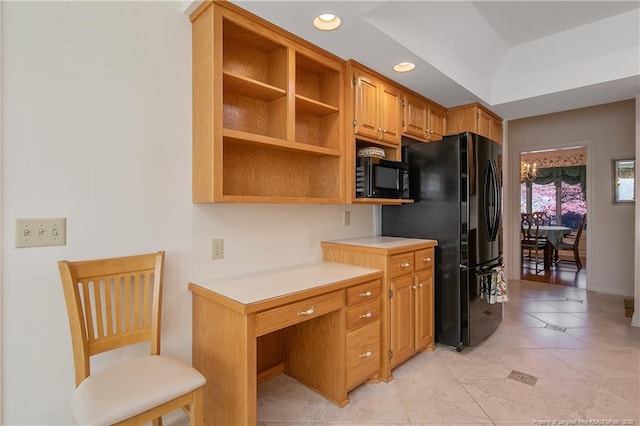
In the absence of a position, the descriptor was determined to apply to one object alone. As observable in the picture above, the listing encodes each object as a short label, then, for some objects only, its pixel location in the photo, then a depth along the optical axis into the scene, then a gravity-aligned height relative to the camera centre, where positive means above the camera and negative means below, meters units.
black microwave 2.47 +0.27
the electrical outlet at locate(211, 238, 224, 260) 2.01 -0.22
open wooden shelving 1.75 +0.67
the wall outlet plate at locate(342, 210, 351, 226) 2.89 -0.05
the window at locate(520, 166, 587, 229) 8.18 +0.46
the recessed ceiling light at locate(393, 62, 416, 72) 2.49 +1.14
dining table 6.22 -0.51
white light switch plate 1.38 -0.08
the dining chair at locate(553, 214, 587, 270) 6.04 -0.71
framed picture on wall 4.43 +0.44
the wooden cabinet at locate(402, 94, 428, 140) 2.94 +0.90
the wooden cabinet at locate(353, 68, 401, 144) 2.47 +0.84
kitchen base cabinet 2.27 -0.56
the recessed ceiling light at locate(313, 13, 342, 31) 1.91 +1.15
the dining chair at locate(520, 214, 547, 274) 6.05 -0.50
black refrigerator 2.65 -0.08
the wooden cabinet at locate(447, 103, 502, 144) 3.40 +1.00
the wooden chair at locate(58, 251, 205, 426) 1.23 -0.60
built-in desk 1.54 -0.67
